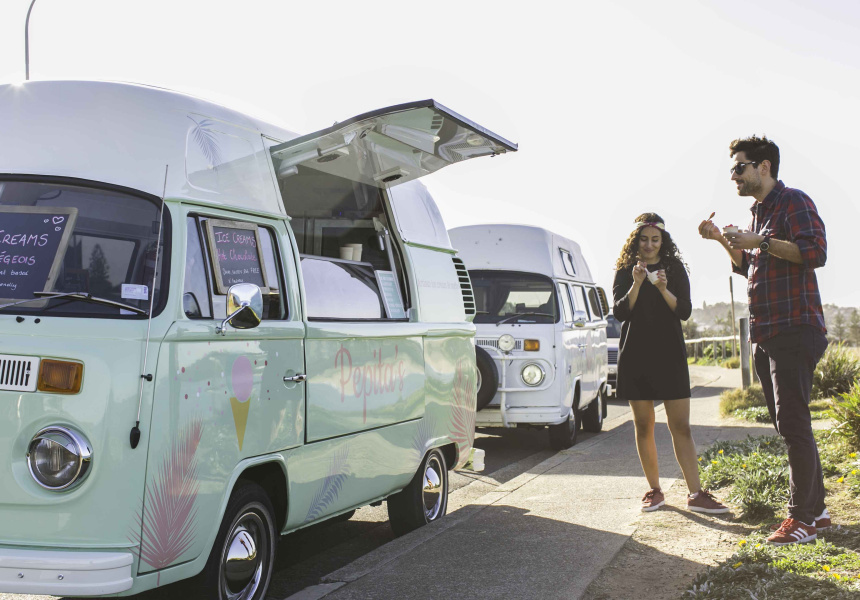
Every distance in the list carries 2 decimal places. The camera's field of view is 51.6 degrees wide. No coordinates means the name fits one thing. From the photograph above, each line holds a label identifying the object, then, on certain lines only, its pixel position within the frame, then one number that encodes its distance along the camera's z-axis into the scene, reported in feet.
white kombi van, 34.50
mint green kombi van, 11.96
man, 16.65
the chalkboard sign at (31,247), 12.88
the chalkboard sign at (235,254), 14.43
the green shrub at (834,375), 45.19
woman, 20.65
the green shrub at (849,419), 24.22
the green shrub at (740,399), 44.83
